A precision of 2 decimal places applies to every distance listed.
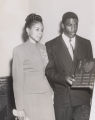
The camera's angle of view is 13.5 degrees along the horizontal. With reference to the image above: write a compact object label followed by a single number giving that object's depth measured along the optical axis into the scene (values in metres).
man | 2.88
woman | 2.72
